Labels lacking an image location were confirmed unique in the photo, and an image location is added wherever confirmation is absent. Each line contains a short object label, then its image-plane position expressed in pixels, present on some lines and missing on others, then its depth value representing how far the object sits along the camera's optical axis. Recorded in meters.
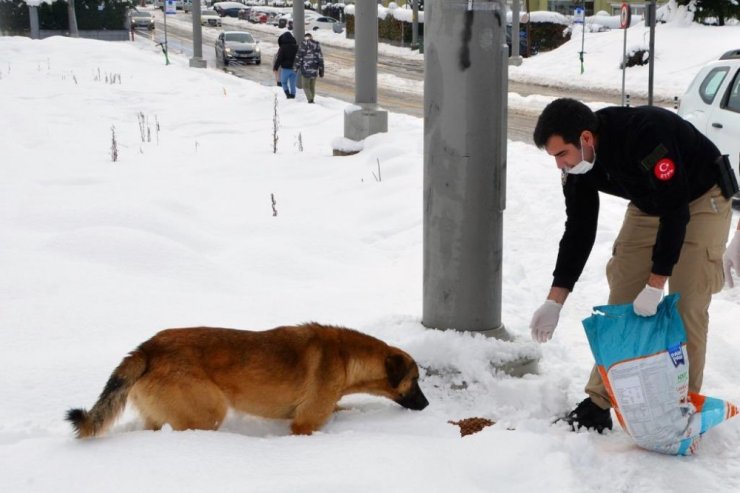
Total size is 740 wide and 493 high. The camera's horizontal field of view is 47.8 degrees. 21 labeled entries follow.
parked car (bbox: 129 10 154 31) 55.44
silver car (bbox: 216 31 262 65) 35.94
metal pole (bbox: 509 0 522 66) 34.16
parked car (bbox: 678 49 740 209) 9.16
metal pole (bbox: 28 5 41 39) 44.28
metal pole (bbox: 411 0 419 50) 45.09
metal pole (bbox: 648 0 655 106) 13.57
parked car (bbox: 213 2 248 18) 78.12
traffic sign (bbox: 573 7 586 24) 36.75
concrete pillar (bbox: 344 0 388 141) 12.52
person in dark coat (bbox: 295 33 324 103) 19.81
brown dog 3.51
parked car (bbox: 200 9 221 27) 62.25
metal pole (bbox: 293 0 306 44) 22.94
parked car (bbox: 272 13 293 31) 58.03
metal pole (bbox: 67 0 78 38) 42.69
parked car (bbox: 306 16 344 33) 61.94
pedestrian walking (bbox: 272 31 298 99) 20.70
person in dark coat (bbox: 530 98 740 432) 3.49
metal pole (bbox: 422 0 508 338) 4.33
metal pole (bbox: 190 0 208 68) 31.06
